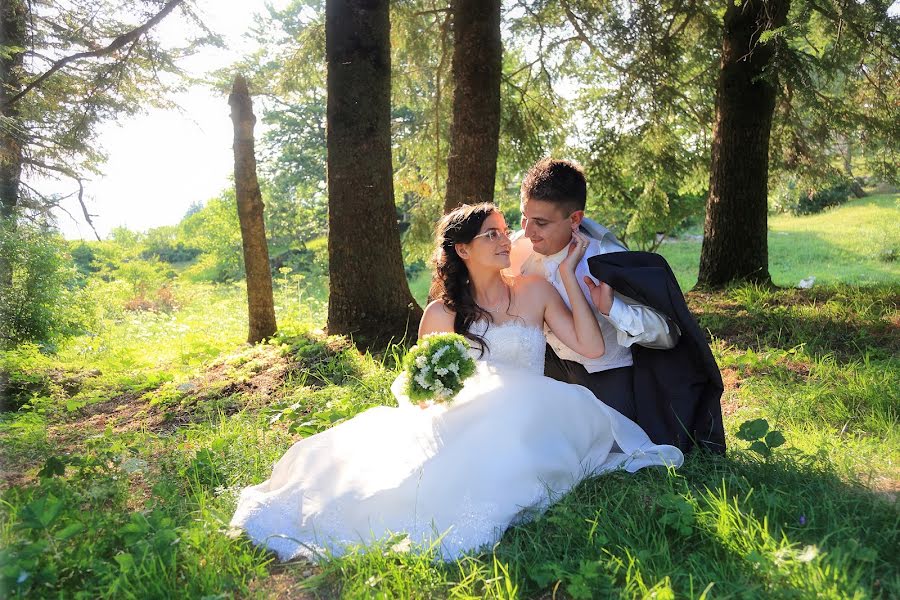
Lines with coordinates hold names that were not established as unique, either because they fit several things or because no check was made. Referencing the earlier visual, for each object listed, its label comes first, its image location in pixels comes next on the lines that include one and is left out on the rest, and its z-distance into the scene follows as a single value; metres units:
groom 3.60
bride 3.15
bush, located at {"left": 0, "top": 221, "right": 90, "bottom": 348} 9.81
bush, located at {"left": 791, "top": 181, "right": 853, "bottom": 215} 31.09
